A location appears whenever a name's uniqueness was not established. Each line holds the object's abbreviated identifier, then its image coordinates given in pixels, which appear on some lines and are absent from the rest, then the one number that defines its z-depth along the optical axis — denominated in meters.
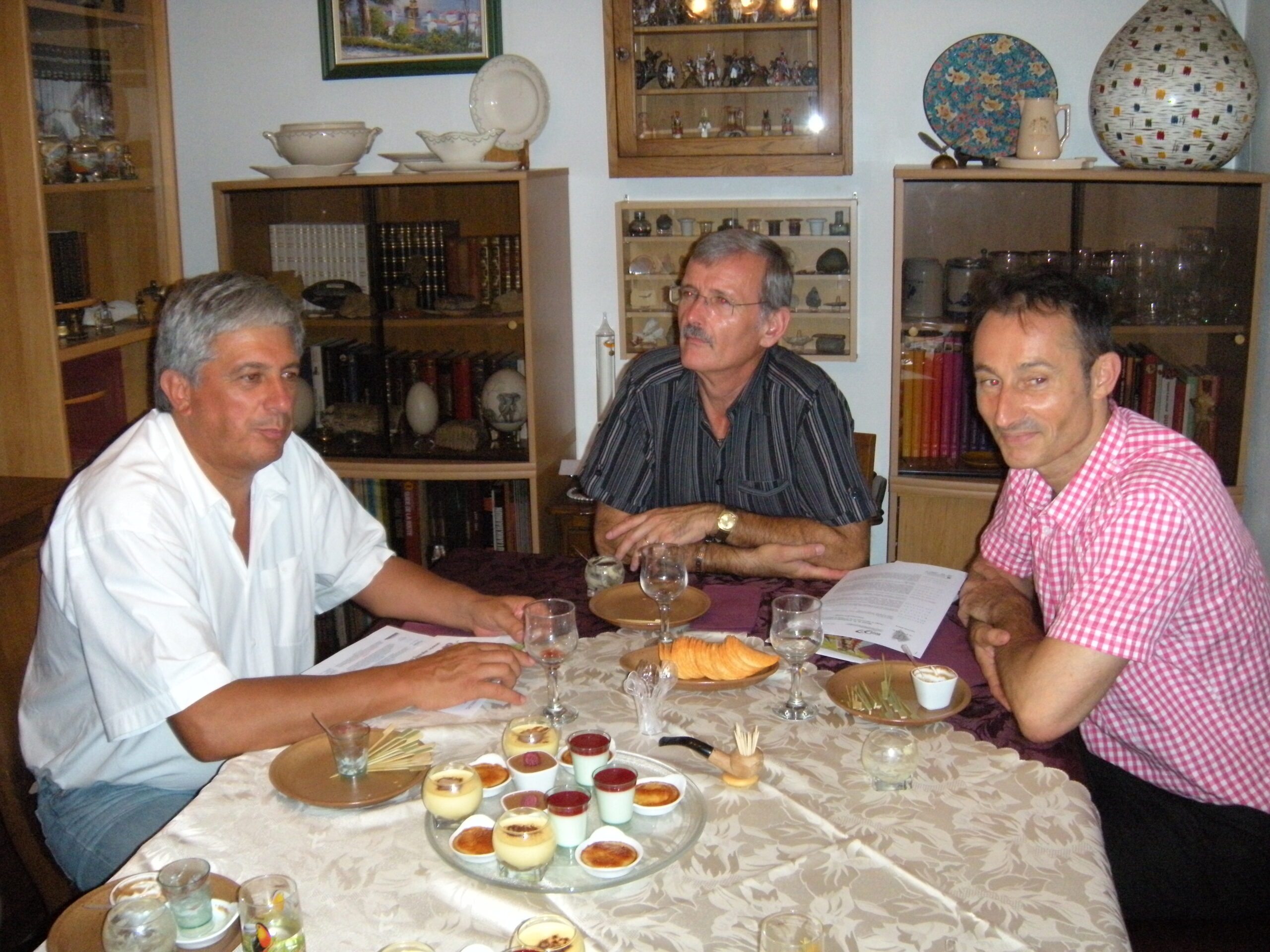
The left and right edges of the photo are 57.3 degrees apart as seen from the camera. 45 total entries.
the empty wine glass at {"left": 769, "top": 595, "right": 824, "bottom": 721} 1.73
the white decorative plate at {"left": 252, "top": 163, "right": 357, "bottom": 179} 3.77
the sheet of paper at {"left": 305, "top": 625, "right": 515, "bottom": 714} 1.91
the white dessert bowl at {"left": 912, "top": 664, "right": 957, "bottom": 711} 1.70
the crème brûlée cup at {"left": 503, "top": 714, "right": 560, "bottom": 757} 1.56
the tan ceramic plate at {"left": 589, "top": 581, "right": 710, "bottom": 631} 2.05
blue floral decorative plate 3.56
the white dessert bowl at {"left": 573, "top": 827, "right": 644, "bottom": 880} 1.35
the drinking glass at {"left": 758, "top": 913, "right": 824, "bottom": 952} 1.15
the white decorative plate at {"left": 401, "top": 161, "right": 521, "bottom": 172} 3.70
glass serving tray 1.31
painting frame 3.87
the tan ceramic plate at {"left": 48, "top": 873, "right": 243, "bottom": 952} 1.21
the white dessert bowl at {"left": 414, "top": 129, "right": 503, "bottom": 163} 3.67
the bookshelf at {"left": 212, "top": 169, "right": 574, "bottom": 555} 3.71
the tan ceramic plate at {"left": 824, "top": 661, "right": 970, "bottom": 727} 1.68
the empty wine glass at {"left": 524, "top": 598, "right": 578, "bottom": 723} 1.71
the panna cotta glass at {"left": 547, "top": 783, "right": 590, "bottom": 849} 1.36
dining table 1.25
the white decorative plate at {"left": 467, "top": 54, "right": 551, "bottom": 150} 3.82
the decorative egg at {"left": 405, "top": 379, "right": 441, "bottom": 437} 3.90
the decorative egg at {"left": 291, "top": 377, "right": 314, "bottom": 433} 3.89
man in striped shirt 2.65
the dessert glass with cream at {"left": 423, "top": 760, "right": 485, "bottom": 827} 1.41
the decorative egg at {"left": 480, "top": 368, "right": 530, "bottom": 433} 3.79
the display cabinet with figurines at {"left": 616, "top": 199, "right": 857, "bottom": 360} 3.75
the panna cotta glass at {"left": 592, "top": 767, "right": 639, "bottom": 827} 1.41
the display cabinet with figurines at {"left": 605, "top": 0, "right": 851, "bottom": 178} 3.55
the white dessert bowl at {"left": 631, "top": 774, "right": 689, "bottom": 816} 1.43
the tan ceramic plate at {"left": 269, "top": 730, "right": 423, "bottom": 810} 1.49
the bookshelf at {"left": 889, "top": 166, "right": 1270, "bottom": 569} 3.39
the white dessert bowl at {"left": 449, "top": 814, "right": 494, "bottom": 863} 1.40
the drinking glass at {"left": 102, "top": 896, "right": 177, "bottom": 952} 1.18
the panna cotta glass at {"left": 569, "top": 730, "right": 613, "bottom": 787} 1.51
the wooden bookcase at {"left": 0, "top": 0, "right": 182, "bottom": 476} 3.11
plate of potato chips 1.80
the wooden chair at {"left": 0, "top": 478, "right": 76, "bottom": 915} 1.94
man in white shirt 1.70
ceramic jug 3.37
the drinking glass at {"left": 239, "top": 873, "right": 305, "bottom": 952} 1.17
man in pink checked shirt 1.64
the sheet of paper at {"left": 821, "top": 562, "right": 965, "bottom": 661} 1.97
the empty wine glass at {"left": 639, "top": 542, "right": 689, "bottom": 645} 1.96
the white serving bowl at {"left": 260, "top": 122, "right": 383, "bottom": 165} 3.74
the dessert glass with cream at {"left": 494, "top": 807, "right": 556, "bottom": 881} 1.30
